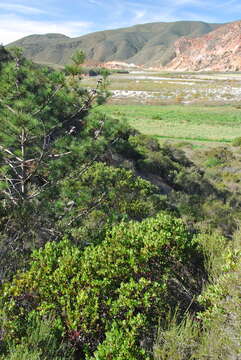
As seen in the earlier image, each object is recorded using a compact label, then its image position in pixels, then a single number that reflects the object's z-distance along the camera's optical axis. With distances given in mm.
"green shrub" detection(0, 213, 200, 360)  4355
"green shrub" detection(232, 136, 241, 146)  28453
